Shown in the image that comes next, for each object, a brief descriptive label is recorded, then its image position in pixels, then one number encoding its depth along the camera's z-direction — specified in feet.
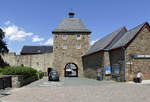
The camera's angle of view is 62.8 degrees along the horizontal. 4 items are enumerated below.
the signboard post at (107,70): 51.05
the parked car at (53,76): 53.28
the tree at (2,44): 87.39
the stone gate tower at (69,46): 79.52
